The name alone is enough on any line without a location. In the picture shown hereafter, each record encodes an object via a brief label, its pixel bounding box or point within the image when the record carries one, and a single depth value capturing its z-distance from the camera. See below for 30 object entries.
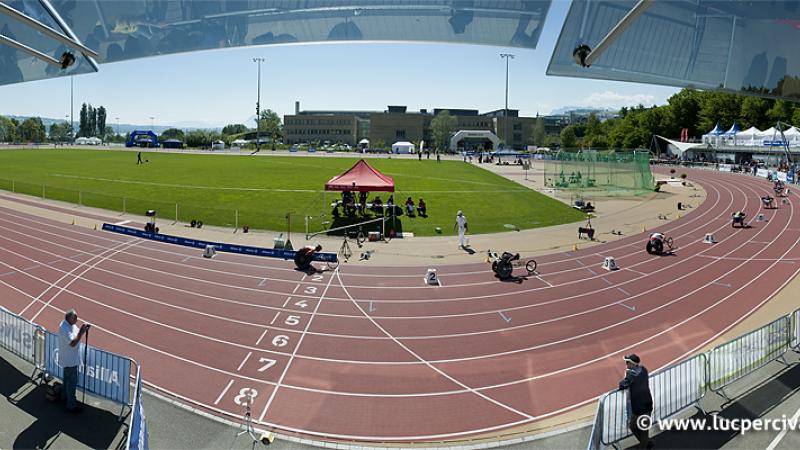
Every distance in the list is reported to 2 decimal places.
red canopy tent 26.55
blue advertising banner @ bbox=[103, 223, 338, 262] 20.54
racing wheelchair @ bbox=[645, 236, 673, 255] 22.64
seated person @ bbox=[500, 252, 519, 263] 18.31
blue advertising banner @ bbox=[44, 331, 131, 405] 8.03
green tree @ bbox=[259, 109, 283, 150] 159.00
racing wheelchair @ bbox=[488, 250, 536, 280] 18.23
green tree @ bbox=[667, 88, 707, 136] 100.81
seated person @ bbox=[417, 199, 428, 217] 31.03
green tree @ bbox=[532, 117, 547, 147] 140.38
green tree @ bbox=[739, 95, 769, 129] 84.38
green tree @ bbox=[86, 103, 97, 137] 196.00
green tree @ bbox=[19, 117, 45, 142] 166.12
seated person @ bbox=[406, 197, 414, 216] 30.84
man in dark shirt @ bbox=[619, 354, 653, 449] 7.14
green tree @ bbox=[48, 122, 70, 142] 175.40
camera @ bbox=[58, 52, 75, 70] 3.05
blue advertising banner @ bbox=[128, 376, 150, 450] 6.26
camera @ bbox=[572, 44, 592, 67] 2.92
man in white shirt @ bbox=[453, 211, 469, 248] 24.05
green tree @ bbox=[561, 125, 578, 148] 132.62
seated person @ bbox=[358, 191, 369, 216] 29.12
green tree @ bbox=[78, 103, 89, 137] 194.50
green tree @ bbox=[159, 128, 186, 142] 156.38
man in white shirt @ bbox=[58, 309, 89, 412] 7.90
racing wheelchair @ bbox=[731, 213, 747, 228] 30.25
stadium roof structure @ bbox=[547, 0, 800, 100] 2.98
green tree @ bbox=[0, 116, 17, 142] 155.25
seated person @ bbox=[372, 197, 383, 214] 29.78
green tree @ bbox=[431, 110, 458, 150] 131.25
